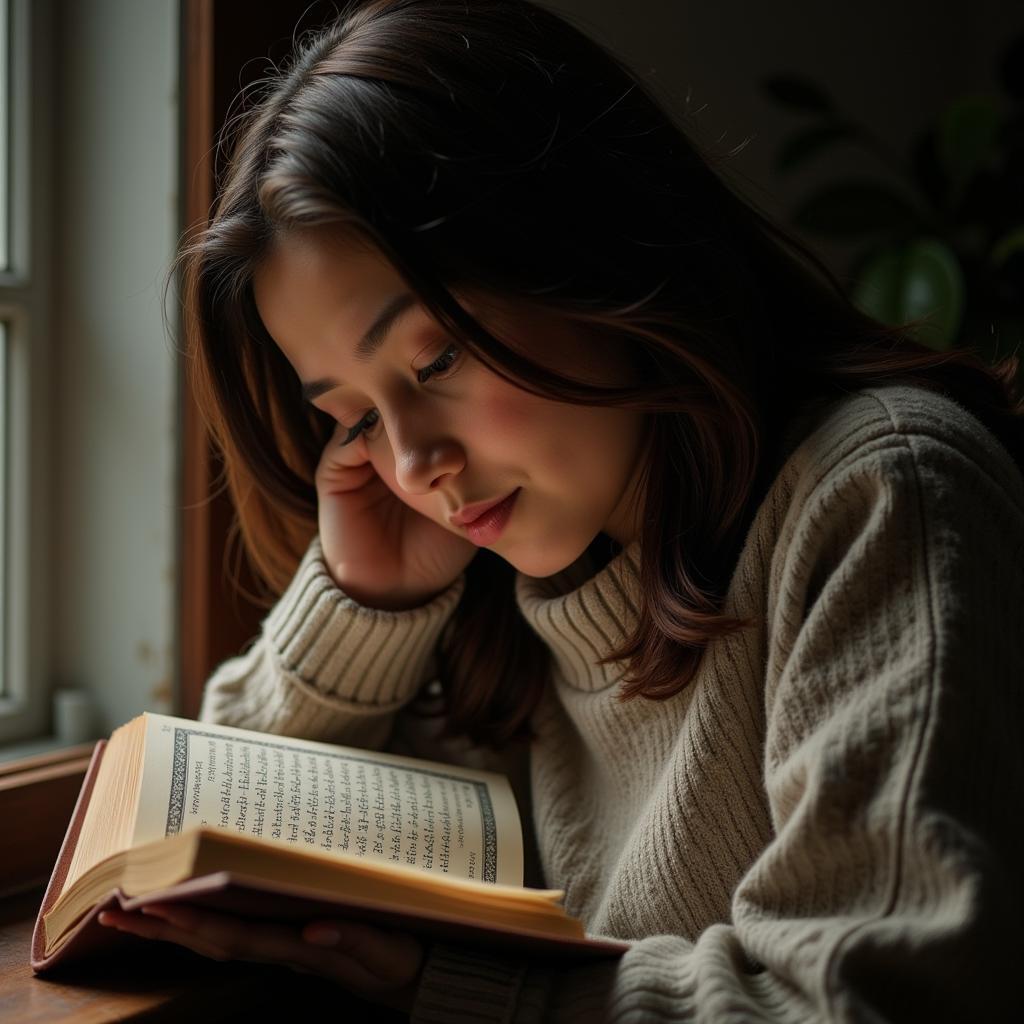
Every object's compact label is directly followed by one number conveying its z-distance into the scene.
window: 1.23
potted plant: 1.78
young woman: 0.66
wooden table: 0.74
